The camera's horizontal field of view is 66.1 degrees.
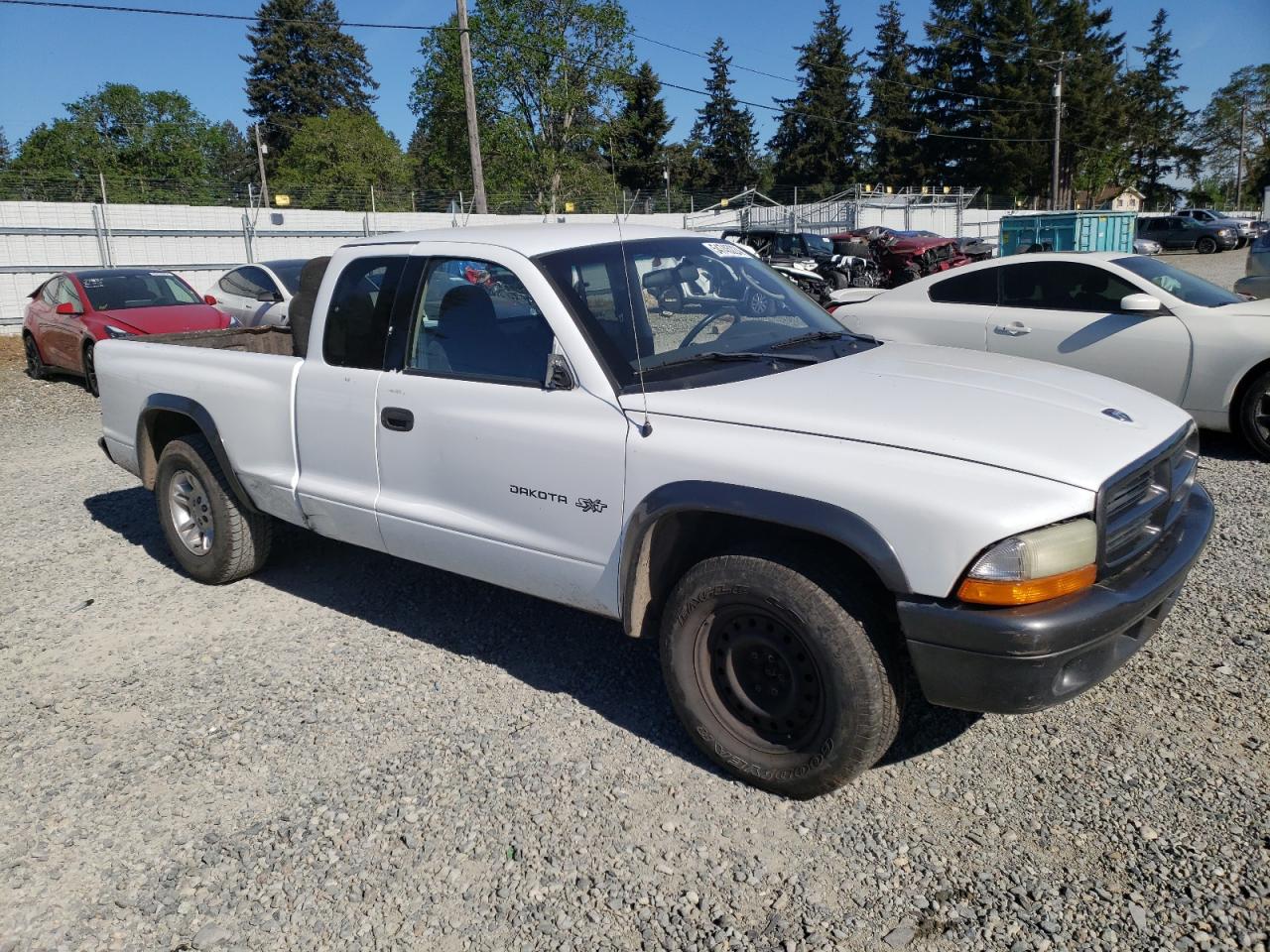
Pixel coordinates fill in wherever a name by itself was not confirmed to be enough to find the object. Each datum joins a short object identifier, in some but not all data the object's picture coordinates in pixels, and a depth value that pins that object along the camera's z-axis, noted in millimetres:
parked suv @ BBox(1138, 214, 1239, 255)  36281
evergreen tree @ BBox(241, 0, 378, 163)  81812
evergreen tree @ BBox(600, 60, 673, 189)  73750
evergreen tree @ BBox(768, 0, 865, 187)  78625
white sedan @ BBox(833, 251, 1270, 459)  6906
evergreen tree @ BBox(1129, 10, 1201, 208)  84062
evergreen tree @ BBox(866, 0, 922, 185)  77375
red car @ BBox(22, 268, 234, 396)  12172
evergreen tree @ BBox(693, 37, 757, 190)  84000
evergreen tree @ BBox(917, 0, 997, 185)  74688
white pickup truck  2775
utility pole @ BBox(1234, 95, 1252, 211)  84688
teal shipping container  27281
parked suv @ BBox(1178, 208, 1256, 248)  36969
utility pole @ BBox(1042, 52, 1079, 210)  38500
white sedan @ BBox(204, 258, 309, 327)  12727
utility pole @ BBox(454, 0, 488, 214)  23969
